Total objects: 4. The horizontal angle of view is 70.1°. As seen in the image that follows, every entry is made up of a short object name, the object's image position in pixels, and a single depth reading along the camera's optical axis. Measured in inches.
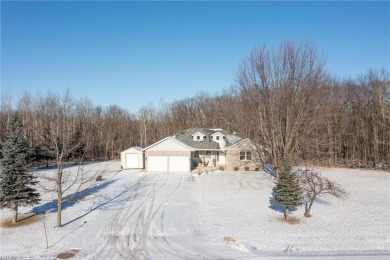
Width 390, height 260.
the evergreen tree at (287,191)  675.4
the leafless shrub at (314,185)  693.9
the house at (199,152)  1358.3
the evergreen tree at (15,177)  666.2
